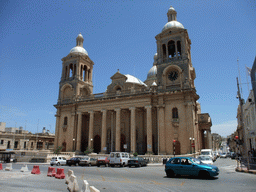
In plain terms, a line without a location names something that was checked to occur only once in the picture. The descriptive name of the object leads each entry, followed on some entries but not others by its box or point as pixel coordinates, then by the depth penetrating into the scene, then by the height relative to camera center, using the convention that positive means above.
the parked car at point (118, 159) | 25.88 -2.59
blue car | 13.27 -1.94
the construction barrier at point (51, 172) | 14.97 -2.46
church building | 36.69 +6.33
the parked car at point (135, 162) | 24.55 -2.79
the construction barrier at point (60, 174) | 13.80 -2.38
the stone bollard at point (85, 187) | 7.19 -1.69
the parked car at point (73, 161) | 27.83 -3.03
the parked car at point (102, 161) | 27.16 -2.97
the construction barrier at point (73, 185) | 9.14 -2.09
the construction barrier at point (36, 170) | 16.72 -2.56
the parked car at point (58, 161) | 28.44 -3.14
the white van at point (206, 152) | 31.13 -2.08
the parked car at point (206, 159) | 23.81 -2.41
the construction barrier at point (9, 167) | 18.83 -2.59
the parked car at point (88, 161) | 27.47 -3.06
